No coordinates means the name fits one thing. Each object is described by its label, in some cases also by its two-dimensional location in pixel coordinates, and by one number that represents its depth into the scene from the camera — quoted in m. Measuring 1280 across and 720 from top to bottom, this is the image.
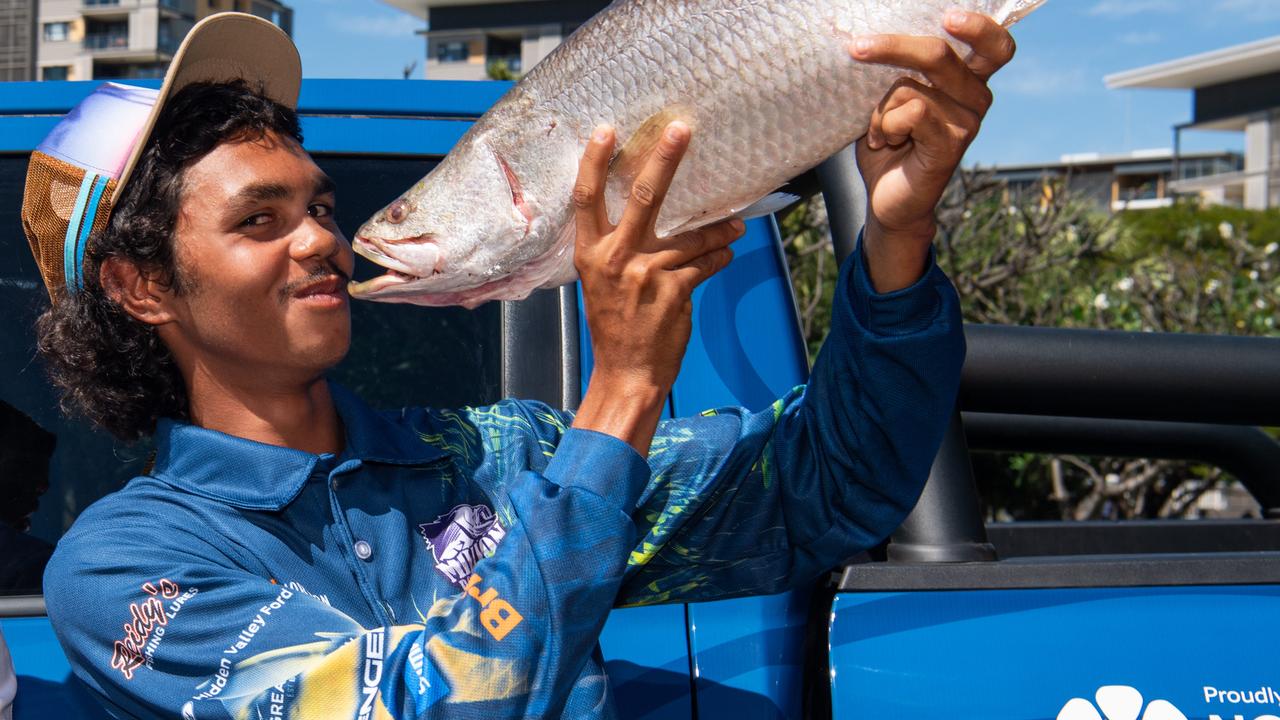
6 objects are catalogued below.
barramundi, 1.20
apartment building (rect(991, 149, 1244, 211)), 55.25
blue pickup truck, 1.43
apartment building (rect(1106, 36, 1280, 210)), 49.94
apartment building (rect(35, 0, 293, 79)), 32.72
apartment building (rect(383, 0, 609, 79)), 58.81
